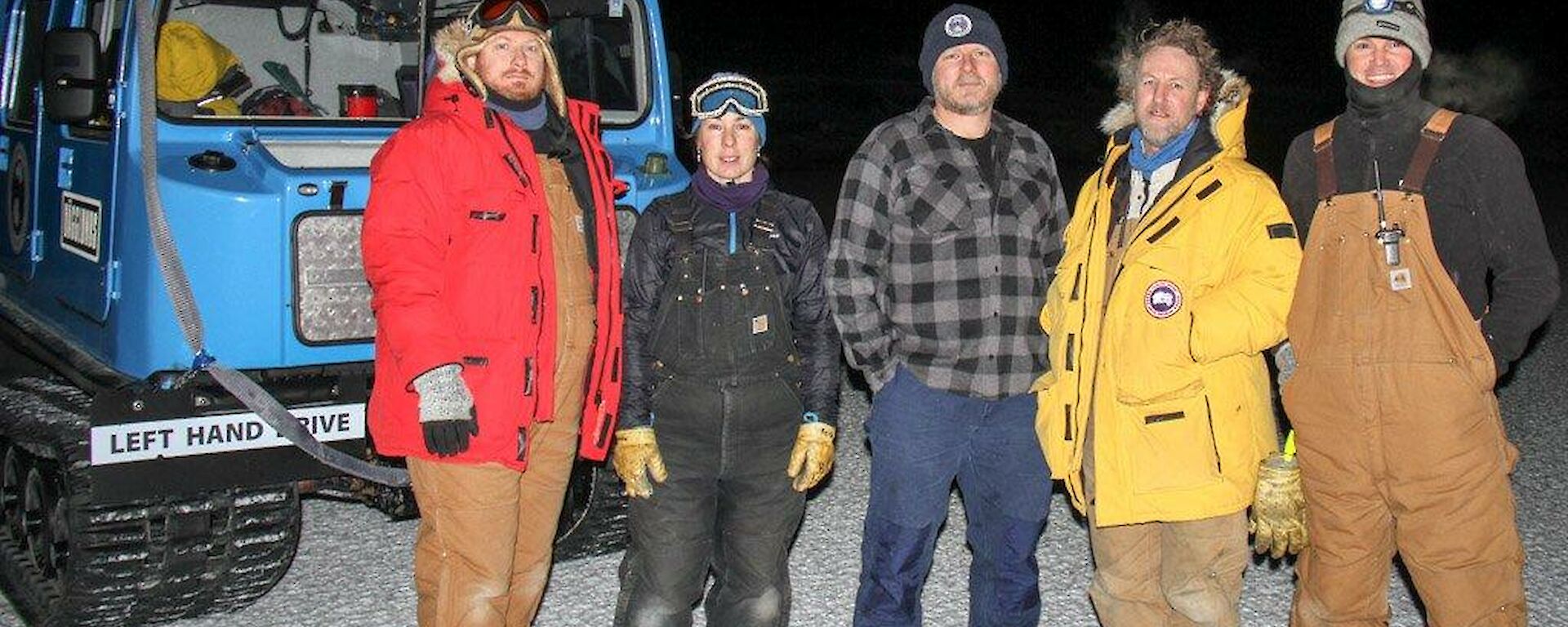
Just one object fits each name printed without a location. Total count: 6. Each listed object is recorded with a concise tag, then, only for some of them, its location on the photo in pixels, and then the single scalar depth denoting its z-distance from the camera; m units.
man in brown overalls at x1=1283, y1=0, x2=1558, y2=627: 3.47
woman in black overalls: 3.69
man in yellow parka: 3.50
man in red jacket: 3.31
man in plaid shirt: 3.74
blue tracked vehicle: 4.29
